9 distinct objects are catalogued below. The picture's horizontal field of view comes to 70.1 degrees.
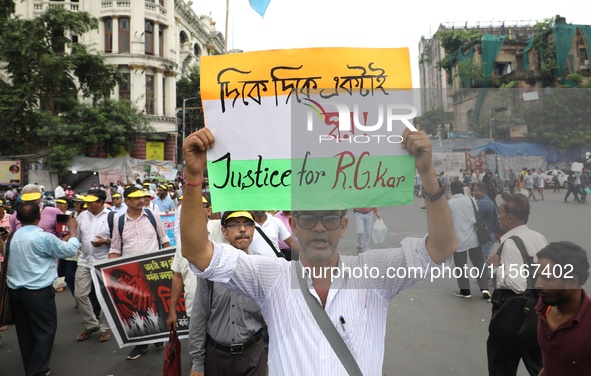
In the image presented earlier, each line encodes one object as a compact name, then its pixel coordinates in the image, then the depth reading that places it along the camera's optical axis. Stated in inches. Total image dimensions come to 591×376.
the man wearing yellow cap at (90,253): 197.5
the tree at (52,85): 613.0
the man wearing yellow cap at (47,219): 213.3
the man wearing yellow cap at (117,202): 268.2
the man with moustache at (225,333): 111.6
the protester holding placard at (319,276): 65.6
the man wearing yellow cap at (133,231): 191.0
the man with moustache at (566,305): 83.3
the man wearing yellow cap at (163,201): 348.0
